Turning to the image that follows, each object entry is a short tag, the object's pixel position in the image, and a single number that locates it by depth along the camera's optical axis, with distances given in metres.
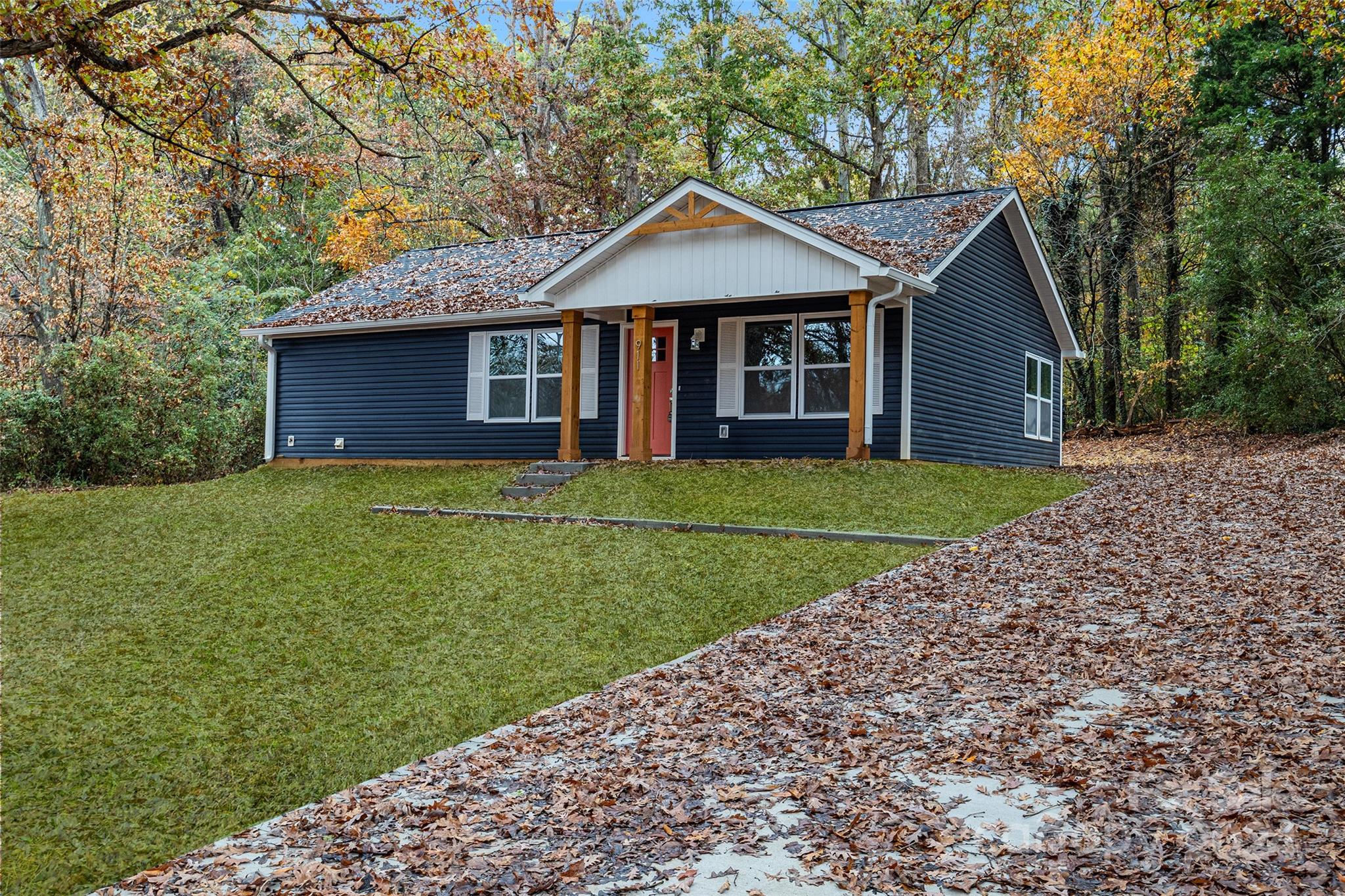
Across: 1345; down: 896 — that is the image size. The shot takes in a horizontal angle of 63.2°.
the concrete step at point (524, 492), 13.98
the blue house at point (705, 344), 14.63
